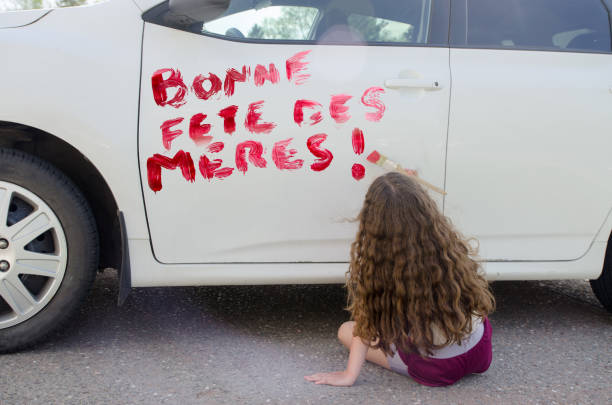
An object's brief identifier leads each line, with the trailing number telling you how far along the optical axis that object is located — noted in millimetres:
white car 2309
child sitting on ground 2156
